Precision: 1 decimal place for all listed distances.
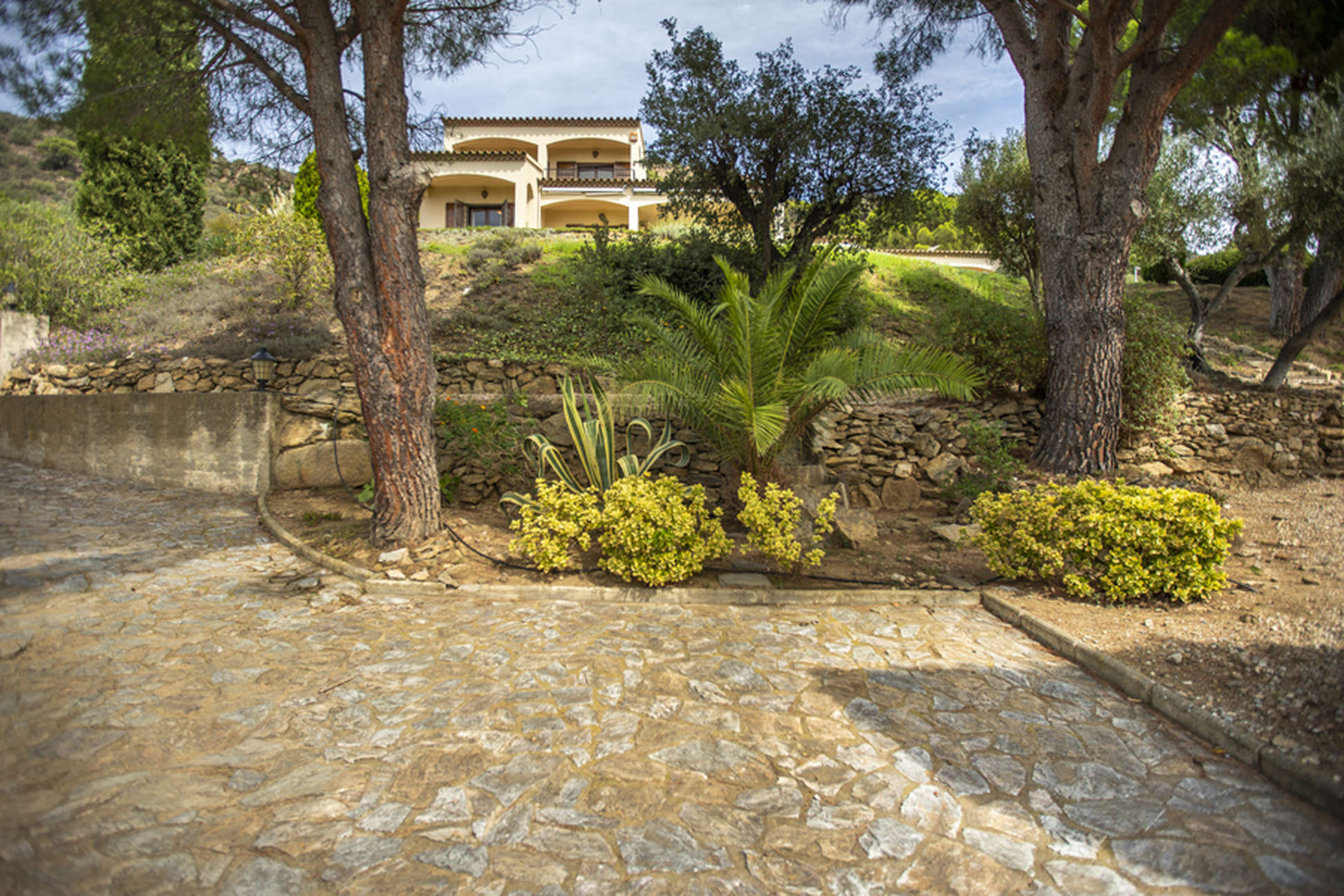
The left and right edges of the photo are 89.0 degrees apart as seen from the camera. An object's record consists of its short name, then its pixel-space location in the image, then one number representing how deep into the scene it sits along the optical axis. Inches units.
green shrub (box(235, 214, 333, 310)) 400.5
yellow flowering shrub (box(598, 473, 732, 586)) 196.5
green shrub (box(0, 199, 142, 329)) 388.2
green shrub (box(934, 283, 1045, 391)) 314.5
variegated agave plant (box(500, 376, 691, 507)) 234.1
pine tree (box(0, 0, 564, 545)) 217.8
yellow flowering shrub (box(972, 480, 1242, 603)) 174.6
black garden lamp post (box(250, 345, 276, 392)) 297.6
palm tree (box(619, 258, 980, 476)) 202.2
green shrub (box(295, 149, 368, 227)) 504.4
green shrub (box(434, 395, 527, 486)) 264.4
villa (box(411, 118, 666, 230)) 888.3
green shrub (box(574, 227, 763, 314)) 383.6
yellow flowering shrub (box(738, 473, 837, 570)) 199.6
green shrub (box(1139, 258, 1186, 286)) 657.6
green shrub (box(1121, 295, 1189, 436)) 303.6
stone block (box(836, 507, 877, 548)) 242.2
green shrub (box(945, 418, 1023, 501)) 268.8
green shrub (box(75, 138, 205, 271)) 527.2
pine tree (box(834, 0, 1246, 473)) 280.2
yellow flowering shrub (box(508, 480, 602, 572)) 205.6
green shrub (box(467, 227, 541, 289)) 462.0
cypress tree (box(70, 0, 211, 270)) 246.8
